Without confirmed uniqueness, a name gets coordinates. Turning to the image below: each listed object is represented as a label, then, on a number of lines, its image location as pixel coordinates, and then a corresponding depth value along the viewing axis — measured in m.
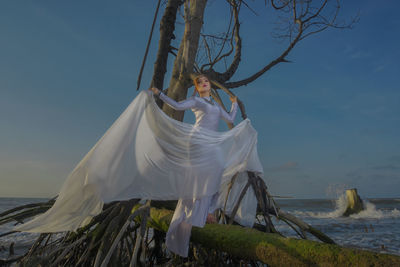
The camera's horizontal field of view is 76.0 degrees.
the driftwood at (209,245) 1.86
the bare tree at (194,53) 4.73
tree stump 14.90
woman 2.82
